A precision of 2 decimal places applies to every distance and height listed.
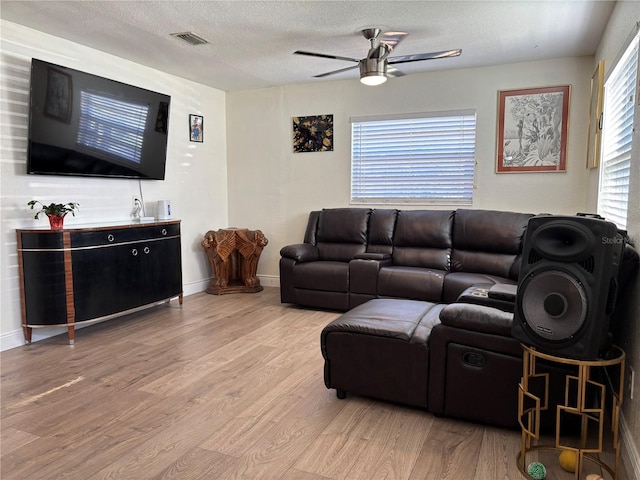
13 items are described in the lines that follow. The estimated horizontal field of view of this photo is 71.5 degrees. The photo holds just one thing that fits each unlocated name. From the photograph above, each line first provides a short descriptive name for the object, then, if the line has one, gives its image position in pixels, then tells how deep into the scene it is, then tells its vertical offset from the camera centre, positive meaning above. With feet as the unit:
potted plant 11.44 -0.39
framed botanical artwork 14.65 +2.46
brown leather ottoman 7.86 -2.80
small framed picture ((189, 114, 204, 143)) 17.79 +2.88
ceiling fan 11.46 +3.74
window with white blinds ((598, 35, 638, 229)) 8.32 +1.41
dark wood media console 11.39 -2.05
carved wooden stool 17.60 -2.26
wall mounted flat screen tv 11.68 +2.12
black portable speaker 5.58 -1.07
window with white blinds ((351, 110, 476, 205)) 16.15 +1.63
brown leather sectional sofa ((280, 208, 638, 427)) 7.30 -2.31
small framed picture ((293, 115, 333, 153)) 18.08 +2.74
